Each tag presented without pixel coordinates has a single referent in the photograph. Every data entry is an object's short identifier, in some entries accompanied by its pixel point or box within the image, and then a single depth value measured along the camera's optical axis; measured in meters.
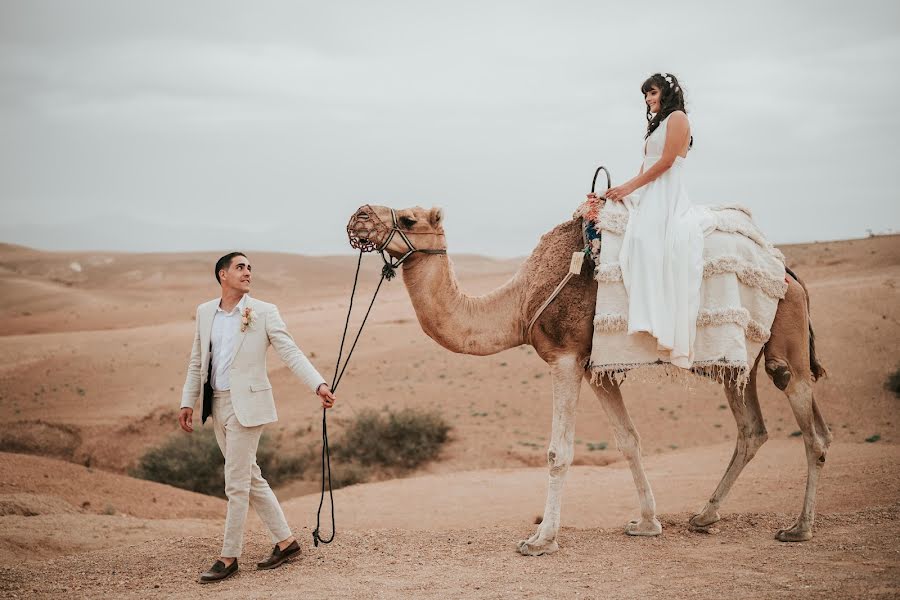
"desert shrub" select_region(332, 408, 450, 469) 15.35
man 6.63
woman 6.82
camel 7.10
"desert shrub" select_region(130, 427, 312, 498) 14.62
